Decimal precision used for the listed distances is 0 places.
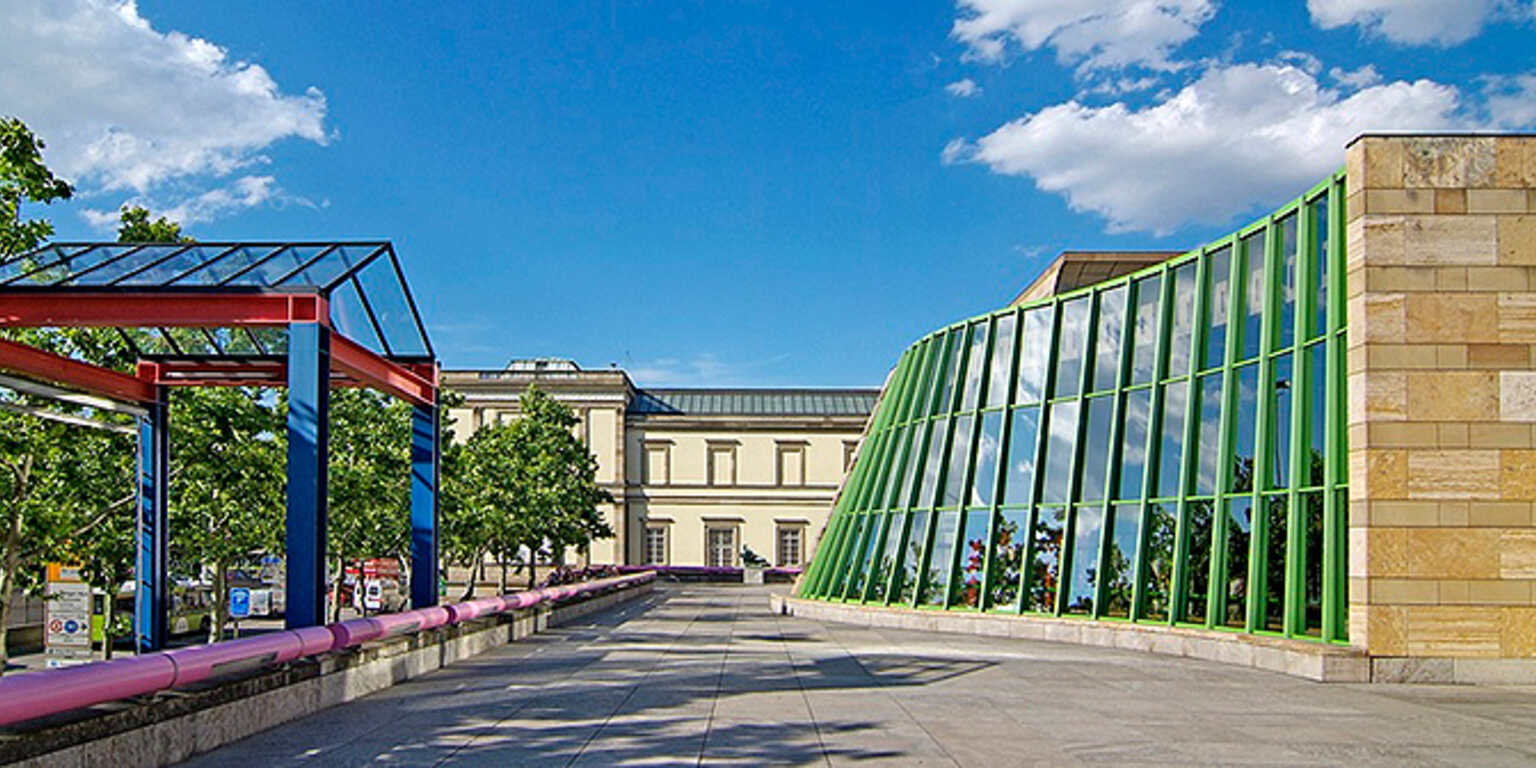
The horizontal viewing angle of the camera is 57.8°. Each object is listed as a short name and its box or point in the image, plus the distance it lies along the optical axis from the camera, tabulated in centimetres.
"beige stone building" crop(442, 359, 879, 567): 9475
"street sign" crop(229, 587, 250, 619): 3012
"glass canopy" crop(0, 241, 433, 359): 1678
